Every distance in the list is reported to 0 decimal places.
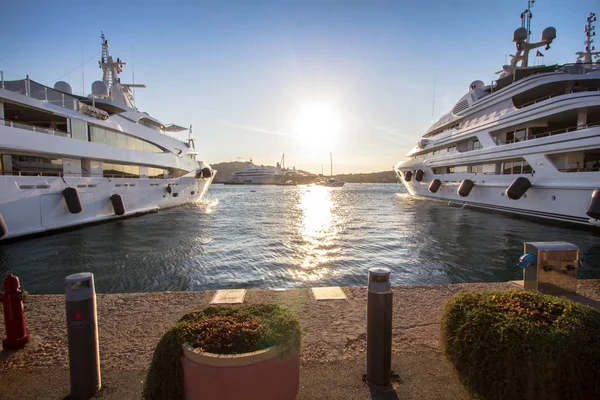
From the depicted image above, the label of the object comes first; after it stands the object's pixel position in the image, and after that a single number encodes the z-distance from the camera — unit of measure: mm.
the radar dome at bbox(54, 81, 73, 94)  22344
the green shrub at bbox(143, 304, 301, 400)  2252
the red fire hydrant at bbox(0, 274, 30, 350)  3637
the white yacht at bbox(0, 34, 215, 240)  14688
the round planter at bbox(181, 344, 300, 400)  2135
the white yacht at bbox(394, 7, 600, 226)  17078
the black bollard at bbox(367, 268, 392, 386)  2887
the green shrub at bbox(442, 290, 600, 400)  2037
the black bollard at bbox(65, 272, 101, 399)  2736
